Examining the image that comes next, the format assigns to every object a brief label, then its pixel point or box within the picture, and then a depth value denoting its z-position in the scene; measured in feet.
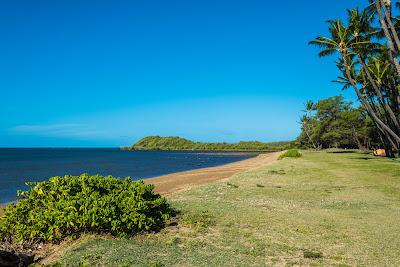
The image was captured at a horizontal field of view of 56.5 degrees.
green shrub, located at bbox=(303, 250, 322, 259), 26.67
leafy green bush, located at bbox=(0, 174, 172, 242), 29.45
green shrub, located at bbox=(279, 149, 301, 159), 201.54
